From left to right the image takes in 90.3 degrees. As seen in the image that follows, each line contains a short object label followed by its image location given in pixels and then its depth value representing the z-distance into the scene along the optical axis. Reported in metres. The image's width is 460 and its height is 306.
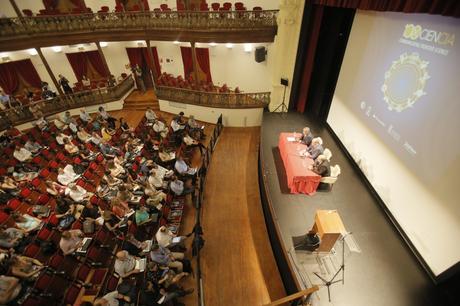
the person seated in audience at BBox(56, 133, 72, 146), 7.48
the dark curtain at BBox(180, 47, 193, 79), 11.45
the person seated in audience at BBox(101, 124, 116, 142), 8.10
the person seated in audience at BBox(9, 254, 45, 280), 3.89
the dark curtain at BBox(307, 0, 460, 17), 2.81
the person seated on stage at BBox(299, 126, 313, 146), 6.12
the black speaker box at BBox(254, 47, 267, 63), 9.91
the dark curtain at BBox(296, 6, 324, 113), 6.88
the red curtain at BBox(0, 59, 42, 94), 10.17
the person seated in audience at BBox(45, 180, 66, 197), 5.62
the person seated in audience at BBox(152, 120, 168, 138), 8.09
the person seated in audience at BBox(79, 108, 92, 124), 9.02
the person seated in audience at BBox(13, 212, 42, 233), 4.74
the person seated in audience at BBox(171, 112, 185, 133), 8.19
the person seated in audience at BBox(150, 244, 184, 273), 4.04
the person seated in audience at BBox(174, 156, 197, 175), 6.27
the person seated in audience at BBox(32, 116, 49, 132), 8.41
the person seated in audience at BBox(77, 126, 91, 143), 7.73
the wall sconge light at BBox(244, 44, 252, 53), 10.05
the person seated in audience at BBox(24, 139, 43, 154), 7.28
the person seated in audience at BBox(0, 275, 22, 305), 3.58
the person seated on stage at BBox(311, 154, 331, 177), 5.10
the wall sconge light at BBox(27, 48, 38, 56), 10.10
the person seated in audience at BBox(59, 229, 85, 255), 4.22
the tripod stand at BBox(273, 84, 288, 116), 8.62
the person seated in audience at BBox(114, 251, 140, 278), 3.90
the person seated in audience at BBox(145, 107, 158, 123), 8.67
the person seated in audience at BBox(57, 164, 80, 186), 5.95
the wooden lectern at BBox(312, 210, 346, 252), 3.80
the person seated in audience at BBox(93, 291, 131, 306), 3.58
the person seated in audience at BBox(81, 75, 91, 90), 11.44
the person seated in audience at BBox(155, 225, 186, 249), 4.46
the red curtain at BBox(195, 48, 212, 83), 11.13
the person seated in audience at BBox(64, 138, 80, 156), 7.14
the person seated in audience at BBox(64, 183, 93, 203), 5.46
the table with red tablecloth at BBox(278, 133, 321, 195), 5.14
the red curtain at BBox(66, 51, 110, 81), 11.42
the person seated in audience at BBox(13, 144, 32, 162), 6.83
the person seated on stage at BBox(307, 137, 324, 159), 5.61
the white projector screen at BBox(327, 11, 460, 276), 3.40
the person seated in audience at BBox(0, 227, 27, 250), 4.41
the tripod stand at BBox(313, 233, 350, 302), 3.68
